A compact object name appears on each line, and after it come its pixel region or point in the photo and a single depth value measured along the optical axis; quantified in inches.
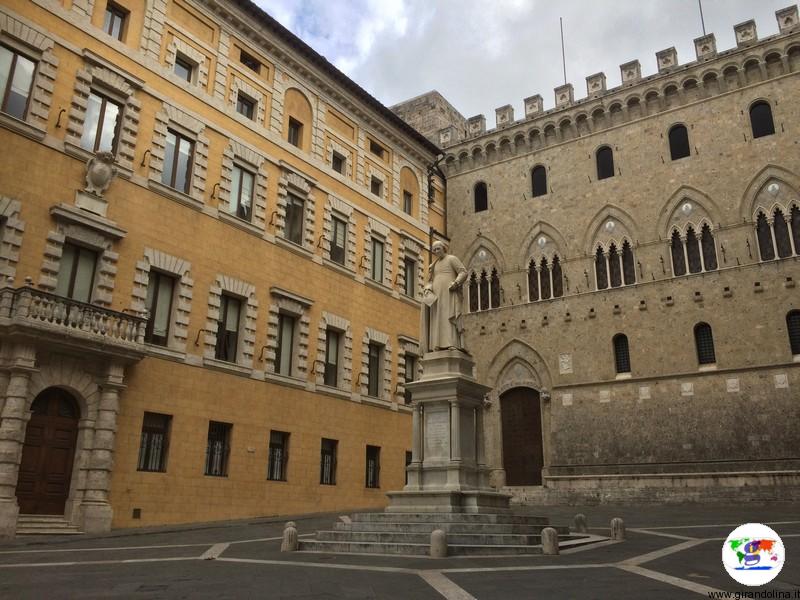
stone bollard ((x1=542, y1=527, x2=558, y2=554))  403.8
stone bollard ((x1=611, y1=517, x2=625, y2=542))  505.0
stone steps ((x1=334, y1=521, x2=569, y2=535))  446.3
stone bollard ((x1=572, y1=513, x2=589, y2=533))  560.1
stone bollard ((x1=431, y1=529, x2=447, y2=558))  389.7
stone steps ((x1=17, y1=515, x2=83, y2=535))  558.6
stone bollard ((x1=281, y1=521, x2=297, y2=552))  440.5
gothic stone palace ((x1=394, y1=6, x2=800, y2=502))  974.4
